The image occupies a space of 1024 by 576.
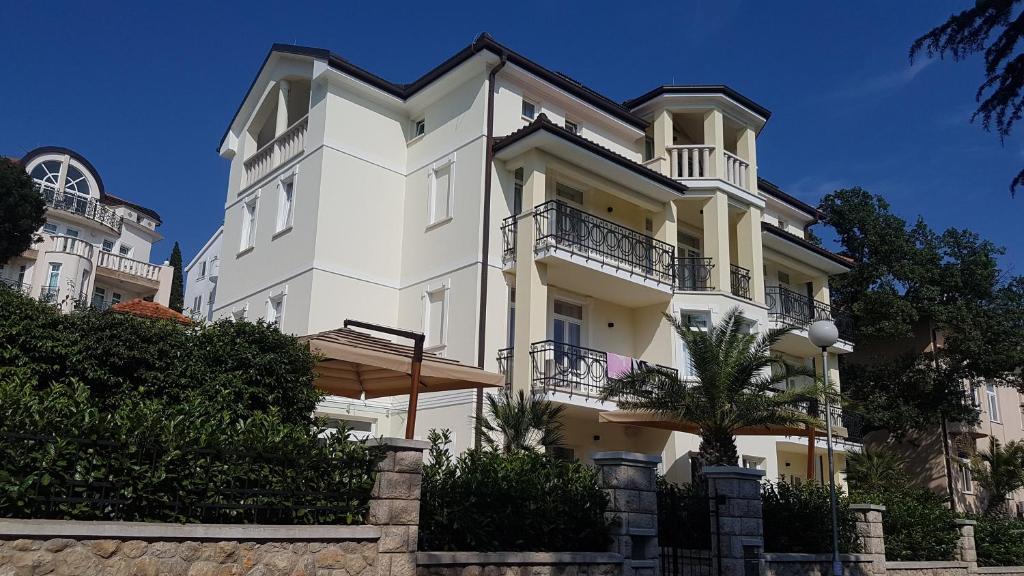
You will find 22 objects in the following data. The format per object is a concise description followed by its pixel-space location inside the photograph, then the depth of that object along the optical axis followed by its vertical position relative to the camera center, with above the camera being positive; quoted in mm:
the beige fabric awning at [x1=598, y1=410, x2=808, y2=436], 19922 +2214
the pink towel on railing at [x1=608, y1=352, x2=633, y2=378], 21297 +3706
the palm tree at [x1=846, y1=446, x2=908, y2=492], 26938 +1756
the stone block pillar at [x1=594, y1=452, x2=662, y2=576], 11646 +191
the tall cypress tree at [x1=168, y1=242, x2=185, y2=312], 49562 +12574
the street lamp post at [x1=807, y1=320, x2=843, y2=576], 14508 +3123
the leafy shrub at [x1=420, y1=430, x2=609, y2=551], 10203 +149
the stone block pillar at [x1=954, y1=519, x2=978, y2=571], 19109 -275
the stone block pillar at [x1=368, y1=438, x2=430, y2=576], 9211 +64
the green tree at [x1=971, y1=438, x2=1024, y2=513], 32031 +2188
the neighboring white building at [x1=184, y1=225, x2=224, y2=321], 36619 +10000
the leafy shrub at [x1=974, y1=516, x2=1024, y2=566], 21156 -222
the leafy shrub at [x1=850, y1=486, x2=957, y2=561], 18141 +37
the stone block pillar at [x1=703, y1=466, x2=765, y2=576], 12969 +58
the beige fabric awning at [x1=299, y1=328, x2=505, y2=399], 12312 +2103
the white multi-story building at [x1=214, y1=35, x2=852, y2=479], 20672 +7465
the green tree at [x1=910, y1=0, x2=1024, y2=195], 9148 +5072
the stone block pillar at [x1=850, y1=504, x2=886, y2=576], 16172 -82
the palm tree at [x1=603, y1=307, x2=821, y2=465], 17438 +2655
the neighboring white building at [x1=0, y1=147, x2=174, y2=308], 42031 +14805
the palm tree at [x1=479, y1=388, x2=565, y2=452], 16688 +1751
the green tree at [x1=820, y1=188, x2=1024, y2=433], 30688 +7556
